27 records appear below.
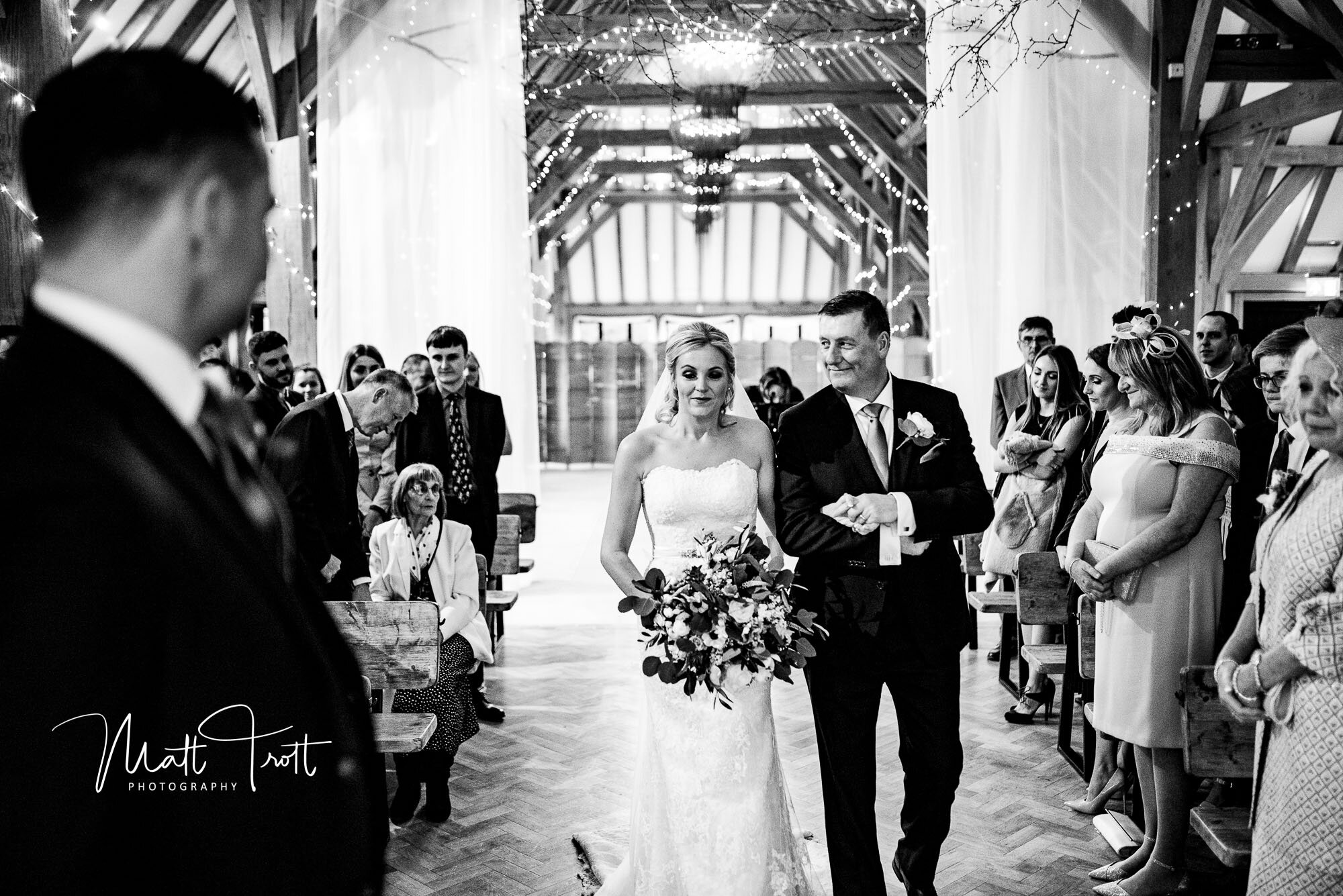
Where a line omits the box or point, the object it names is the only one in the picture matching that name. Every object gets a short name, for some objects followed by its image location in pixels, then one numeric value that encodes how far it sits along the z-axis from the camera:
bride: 3.22
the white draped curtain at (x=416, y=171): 6.90
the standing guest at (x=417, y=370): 6.15
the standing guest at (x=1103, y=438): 4.08
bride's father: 3.04
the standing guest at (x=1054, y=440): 5.18
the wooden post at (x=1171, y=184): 7.36
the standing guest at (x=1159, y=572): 3.35
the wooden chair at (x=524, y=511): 7.04
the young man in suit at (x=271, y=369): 5.27
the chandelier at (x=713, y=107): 8.78
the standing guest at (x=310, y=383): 5.91
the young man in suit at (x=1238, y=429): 4.26
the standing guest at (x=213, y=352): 4.92
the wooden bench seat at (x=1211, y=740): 3.01
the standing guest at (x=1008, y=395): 6.57
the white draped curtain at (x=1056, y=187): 6.84
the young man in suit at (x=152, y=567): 0.80
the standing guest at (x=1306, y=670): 2.29
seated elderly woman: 4.25
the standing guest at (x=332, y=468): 4.03
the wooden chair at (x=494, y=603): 5.27
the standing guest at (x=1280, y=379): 3.66
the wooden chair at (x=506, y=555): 6.21
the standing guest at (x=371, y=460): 5.21
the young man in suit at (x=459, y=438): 5.79
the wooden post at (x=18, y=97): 4.06
